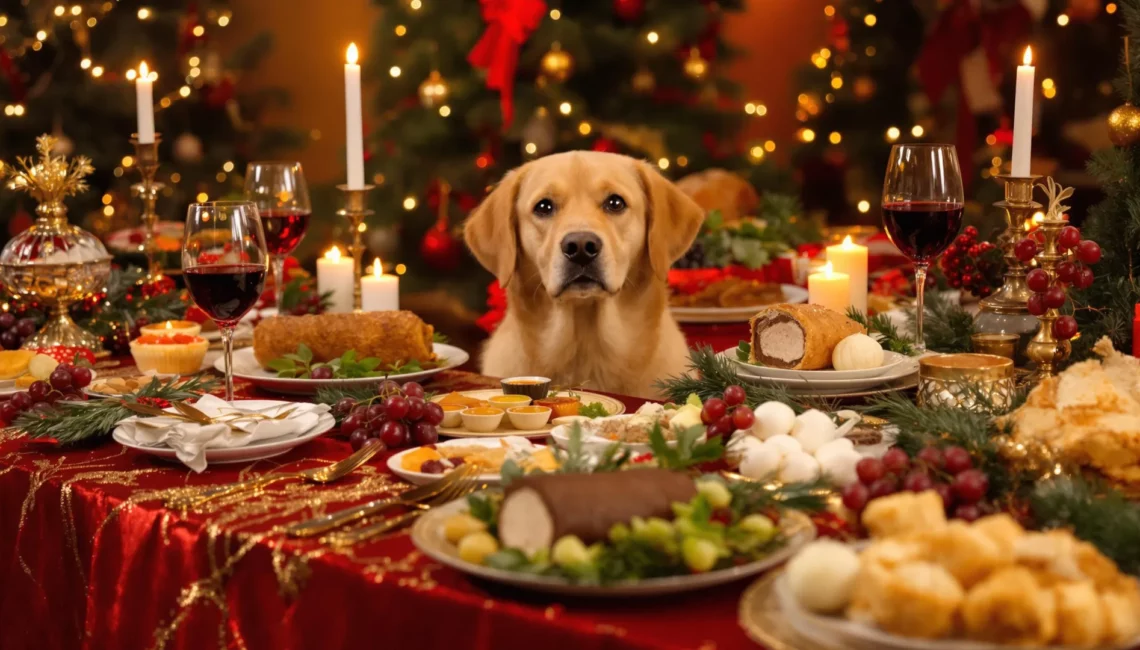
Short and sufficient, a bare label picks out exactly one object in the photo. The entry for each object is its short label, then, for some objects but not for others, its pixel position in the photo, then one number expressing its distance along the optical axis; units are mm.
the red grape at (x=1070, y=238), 1847
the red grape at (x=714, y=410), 1584
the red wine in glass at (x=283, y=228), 2793
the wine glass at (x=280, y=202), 2805
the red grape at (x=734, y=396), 1659
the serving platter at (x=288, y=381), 2199
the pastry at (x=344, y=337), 2355
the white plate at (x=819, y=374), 1930
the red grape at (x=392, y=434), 1771
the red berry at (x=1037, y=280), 1805
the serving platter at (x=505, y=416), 1845
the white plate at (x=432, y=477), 1476
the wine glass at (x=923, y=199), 2145
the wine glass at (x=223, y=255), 1879
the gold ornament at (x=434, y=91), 6344
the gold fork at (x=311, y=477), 1557
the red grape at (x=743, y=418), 1528
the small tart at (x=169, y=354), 2430
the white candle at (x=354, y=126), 2861
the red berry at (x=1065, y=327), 1846
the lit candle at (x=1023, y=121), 2096
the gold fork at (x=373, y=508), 1394
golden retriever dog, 2959
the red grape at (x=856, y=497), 1266
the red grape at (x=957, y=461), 1312
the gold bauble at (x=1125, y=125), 2201
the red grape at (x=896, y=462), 1314
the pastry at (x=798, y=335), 1960
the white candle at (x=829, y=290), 2807
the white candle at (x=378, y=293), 2938
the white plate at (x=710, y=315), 3422
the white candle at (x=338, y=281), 3125
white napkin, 1699
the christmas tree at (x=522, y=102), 6309
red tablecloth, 1137
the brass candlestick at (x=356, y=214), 2848
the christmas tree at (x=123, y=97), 7020
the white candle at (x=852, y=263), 3057
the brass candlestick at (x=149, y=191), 3014
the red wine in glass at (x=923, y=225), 2141
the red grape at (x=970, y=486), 1258
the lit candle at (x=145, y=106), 3006
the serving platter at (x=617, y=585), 1088
